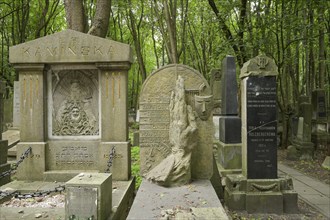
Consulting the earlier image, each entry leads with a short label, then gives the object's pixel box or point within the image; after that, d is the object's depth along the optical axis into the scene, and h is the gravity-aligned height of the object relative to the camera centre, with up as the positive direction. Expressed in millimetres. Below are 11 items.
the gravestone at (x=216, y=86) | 11411 +1007
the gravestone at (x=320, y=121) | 12328 -645
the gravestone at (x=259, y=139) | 5711 -691
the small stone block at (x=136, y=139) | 11461 -1330
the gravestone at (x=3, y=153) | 6473 -1107
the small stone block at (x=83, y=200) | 3340 -1174
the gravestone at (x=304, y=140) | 10758 -1365
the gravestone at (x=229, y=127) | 7539 -554
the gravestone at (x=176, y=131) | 4586 -426
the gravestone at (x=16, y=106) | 12368 +167
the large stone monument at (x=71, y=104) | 5383 +114
